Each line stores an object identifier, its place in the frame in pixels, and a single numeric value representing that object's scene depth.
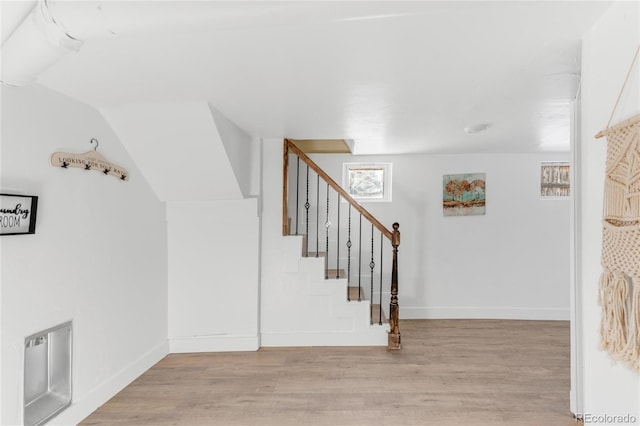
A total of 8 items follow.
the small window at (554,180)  4.48
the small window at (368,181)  4.63
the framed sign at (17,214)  1.70
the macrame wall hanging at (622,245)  1.15
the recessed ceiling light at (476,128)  3.14
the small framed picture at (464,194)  4.52
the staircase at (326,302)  3.50
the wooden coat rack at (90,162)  2.07
